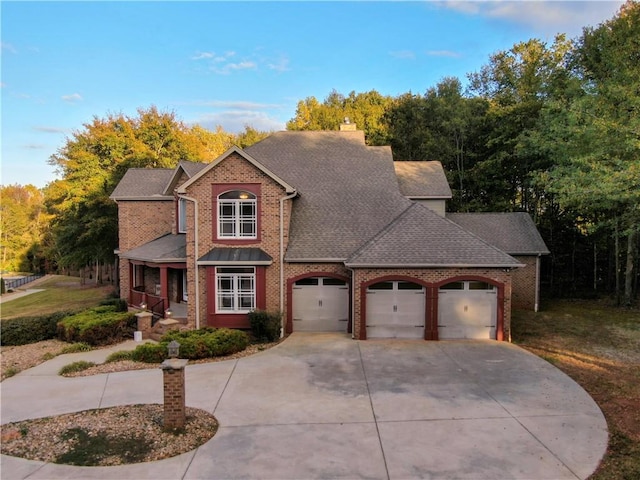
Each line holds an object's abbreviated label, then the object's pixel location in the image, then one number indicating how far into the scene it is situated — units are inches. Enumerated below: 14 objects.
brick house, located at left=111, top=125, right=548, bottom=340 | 608.7
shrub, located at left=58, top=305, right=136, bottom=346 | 620.4
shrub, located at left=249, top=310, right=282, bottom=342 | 621.3
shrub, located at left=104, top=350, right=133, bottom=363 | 530.9
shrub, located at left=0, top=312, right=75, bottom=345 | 658.8
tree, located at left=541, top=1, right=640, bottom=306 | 629.9
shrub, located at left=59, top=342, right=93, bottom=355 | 588.8
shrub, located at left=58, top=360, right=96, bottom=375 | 490.9
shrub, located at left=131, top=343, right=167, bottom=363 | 516.4
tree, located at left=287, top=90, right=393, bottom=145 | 1473.9
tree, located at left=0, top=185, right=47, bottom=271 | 2354.8
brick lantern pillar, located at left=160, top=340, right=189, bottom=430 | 326.3
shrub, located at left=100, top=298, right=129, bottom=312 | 808.9
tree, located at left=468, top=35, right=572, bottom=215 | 1136.8
